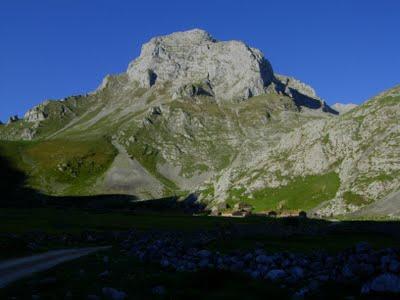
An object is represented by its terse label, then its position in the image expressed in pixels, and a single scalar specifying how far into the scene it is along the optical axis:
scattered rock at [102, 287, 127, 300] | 20.44
